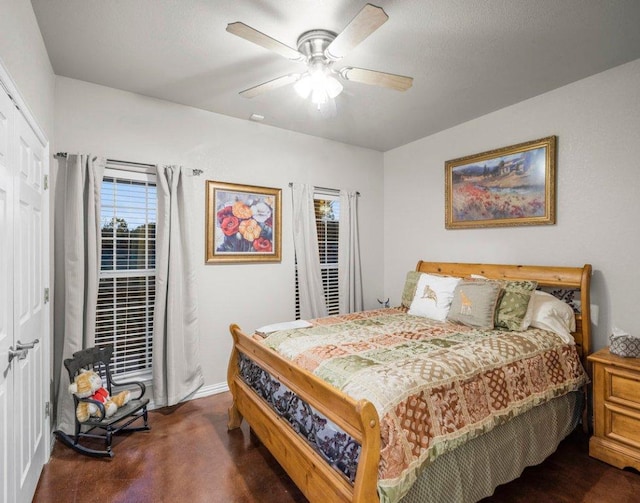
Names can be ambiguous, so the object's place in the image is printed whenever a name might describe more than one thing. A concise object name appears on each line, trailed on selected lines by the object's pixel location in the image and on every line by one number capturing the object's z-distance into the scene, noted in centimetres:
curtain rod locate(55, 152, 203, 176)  290
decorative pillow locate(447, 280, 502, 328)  268
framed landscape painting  301
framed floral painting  340
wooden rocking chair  236
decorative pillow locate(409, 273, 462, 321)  303
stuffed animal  236
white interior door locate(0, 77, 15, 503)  146
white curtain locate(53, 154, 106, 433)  263
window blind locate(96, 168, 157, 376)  294
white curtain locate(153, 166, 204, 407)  300
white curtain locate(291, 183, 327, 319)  387
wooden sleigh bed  135
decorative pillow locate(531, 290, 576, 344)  258
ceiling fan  199
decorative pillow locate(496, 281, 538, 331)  261
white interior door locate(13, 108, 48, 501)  171
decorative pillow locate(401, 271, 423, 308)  355
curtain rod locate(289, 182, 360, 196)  407
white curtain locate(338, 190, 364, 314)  418
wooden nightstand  216
